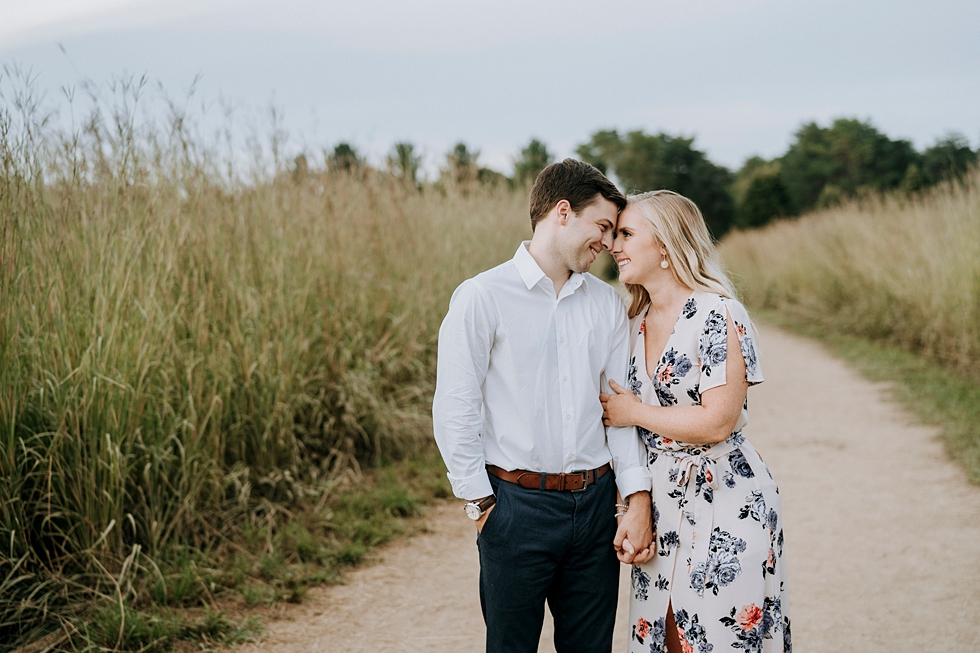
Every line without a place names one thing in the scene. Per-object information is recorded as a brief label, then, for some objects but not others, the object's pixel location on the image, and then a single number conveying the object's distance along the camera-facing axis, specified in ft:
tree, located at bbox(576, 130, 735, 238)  131.44
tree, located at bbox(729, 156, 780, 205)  119.65
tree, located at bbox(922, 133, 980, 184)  78.95
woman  6.74
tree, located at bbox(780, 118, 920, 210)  108.99
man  6.79
